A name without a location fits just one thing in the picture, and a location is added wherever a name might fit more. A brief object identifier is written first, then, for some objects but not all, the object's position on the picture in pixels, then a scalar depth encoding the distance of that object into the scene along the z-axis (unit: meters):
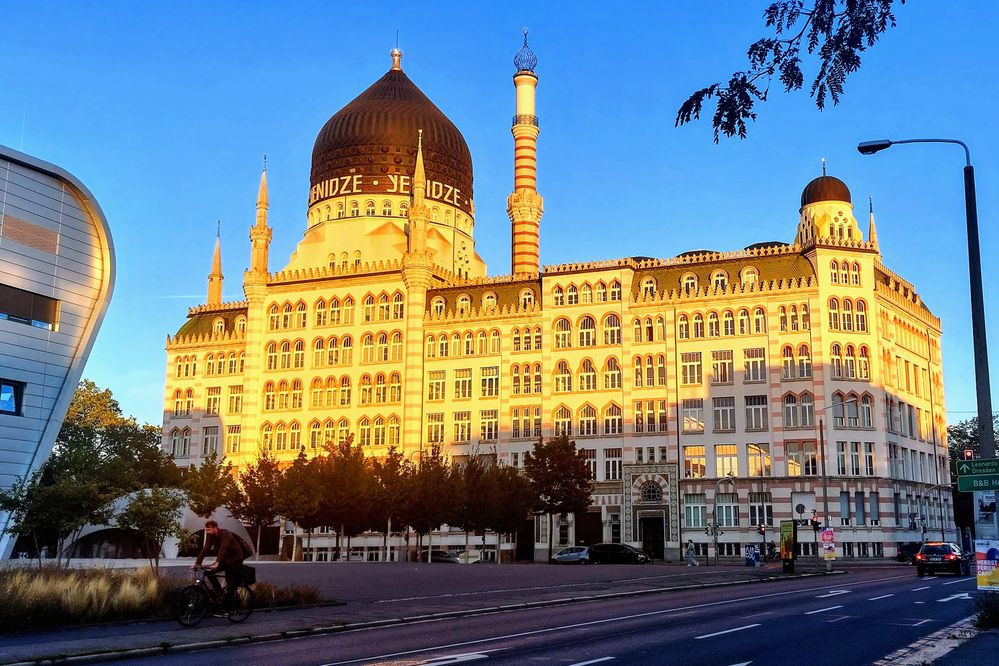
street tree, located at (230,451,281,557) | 72.88
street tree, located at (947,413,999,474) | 116.25
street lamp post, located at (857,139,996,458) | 18.16
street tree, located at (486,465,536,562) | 72.56
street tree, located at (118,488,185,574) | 34.69
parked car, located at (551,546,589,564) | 70.56
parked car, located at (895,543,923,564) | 73.62
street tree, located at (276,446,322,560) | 69.69
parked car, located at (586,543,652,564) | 68.81
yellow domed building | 77.62
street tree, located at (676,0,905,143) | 11.78
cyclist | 21.95
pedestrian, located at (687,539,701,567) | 65.88
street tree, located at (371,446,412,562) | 71.19
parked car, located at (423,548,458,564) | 78.19
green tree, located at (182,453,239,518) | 56.12
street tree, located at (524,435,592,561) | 73.62
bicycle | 21.25
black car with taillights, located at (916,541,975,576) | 49.28
